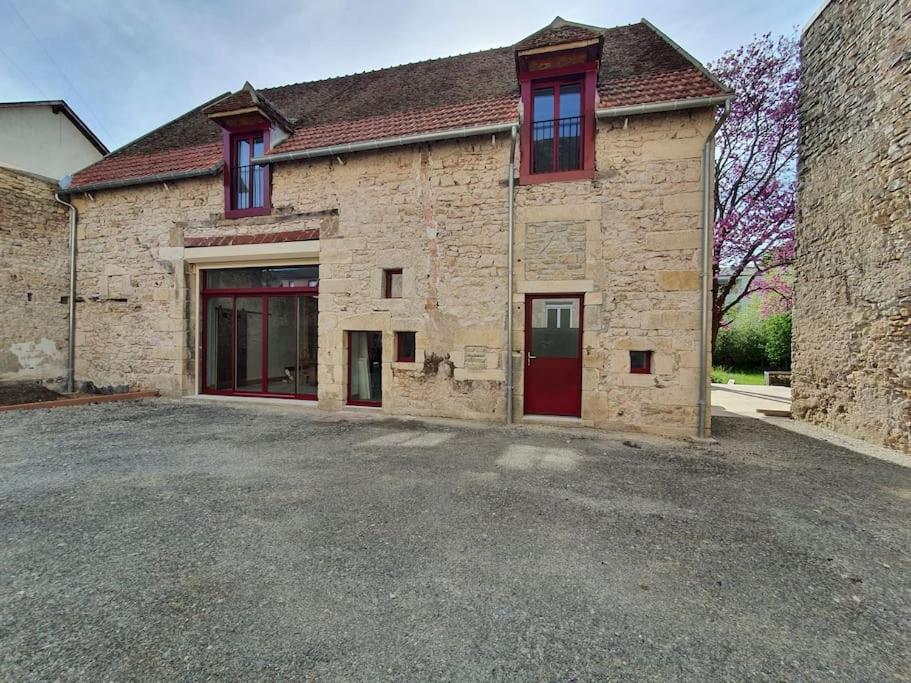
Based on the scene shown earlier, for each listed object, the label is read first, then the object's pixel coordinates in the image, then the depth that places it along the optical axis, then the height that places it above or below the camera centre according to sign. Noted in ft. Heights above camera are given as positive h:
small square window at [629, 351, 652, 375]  19.04 -0.99
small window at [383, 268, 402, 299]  22.49 +3.24
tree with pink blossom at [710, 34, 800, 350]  32.94 +14.89
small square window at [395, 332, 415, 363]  22.22 -0.44
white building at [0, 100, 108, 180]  27.68 +15.34
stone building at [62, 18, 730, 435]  18.71 +5.42
